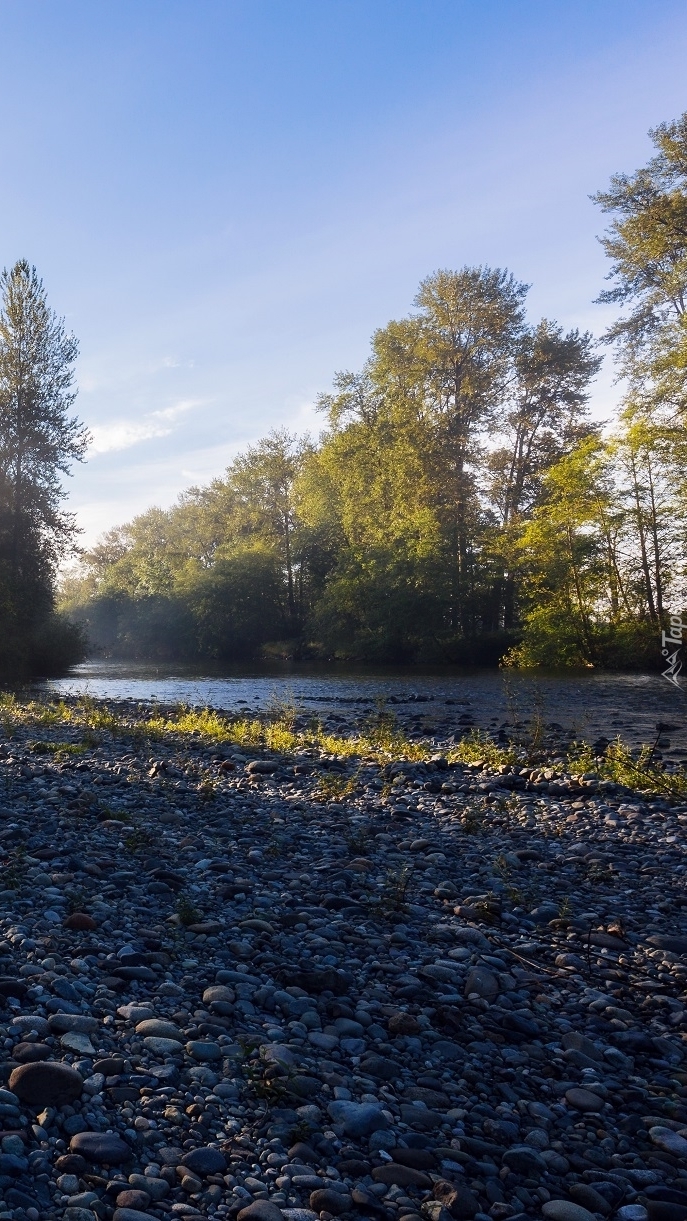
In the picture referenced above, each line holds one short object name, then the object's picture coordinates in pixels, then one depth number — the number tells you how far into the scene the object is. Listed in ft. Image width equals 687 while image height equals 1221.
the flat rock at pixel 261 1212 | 8.89
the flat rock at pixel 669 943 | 17.38
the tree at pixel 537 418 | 140.26
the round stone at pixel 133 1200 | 8.87
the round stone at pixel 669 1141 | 10.94
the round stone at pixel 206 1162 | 9.64
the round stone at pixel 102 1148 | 9.52
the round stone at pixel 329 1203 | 9.34
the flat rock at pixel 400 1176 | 9.96
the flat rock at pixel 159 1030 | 12.47
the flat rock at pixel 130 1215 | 8.63
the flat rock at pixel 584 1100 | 11.90
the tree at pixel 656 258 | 90.22
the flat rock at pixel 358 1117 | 10.80
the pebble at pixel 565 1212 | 9.60
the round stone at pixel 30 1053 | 11.22
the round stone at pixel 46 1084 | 10.37
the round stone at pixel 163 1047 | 12.00
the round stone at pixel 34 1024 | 12.11
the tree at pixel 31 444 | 111.75
